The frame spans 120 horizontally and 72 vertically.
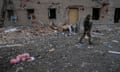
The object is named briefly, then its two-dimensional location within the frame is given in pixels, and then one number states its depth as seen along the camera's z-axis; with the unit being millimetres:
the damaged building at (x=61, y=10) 8199
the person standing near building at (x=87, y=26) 4517
